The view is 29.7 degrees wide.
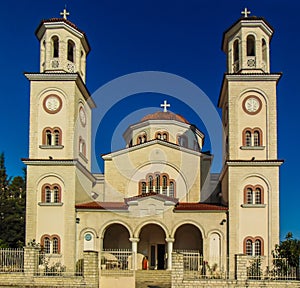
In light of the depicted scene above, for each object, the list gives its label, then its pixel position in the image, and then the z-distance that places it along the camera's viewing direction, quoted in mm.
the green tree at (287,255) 28095
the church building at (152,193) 32781
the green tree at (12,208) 49375
